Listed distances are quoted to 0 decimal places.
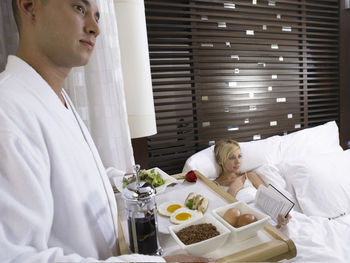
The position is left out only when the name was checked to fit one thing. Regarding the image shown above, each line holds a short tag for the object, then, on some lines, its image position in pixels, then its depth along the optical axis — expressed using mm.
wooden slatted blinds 1999
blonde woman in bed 1954
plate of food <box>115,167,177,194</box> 1142
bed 1370
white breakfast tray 770
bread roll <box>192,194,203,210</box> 993
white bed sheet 1212
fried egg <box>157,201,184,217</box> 978
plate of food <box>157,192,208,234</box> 908
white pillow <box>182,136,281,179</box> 1937
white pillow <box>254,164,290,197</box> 1959
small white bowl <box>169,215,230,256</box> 714
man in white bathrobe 468
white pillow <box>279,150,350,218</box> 1786
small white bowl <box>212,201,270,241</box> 762
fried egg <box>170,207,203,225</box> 906
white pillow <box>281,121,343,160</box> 2289
